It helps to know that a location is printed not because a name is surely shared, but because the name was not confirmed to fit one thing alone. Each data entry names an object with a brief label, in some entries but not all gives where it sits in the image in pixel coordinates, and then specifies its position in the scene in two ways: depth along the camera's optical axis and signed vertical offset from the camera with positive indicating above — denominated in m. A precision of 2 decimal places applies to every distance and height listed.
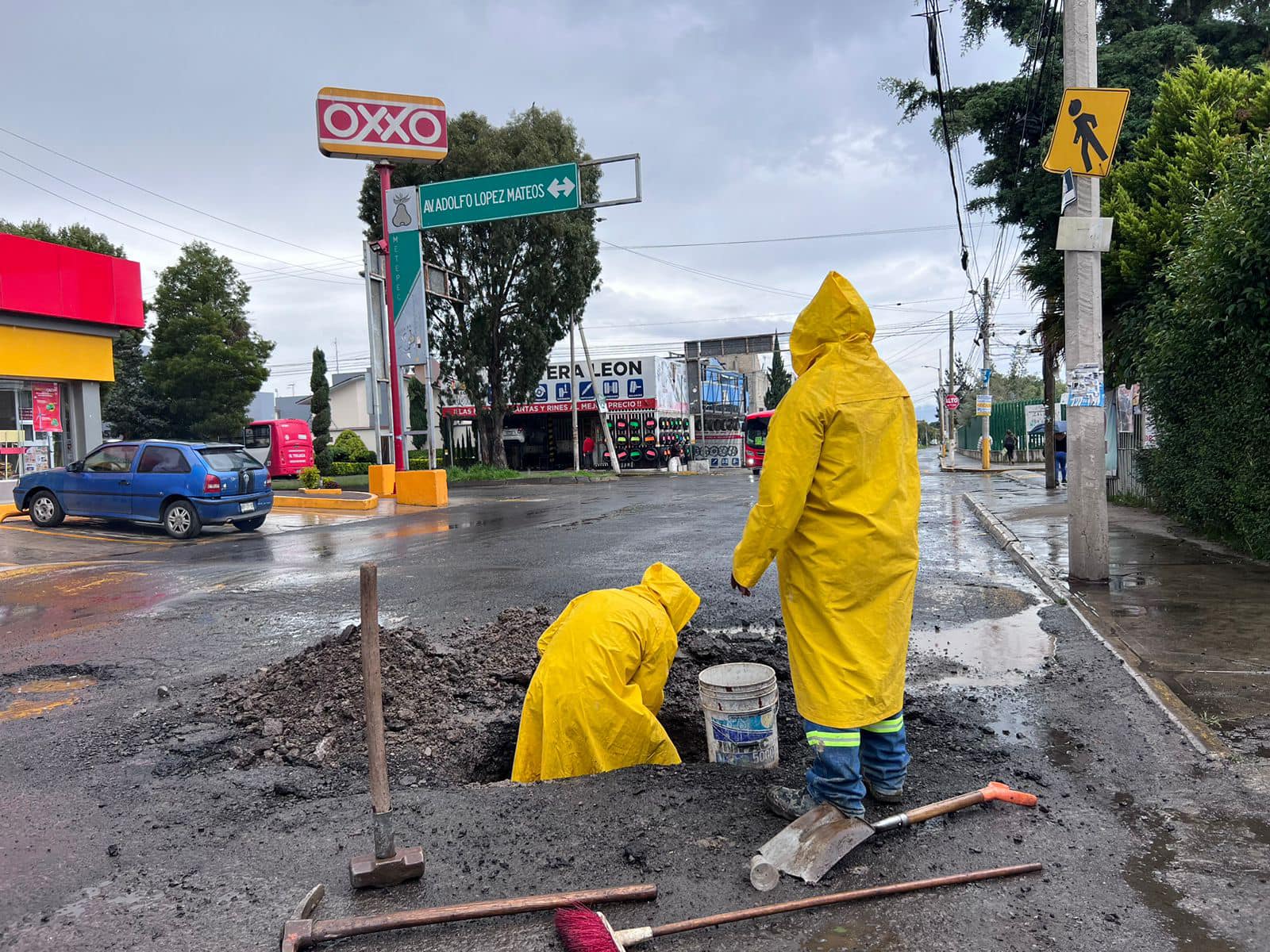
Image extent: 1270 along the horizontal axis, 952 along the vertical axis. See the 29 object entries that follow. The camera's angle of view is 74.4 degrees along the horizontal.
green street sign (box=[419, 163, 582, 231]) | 17.88 +5.46
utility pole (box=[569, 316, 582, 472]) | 35.72 +2.43
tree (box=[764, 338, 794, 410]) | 80.75 +5.63
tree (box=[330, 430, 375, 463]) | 36.16 +0.03
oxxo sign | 18.02 +7.17
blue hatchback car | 13.77 -0.49
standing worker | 3.13 -0.42
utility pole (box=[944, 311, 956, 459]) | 38.01 -0.29
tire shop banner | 40.25 +2.67
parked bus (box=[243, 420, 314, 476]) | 30.86 +0.31
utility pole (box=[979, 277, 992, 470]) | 31.95 +2.98
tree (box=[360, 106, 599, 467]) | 29.81 +6.72
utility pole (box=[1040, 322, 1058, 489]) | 20.20 +0.40
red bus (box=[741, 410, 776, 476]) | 38.69 +0.14
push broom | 2.44 -1.48
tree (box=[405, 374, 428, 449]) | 36.78 +2.11
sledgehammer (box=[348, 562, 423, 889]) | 2.88 -1.20
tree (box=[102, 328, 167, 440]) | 41.53 +2.51
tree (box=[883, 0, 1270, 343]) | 17.61 +7.85
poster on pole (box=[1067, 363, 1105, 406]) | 7.80 +0.39
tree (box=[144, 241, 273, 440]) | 41.31 +4.74
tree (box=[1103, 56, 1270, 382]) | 12.34 +3.86
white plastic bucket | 3.69 -1.23
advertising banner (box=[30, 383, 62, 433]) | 17.98 +1.16
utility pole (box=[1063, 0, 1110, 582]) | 7.82 +0.90
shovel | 2.86 -1.45
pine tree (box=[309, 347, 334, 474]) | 43.28 +2.77
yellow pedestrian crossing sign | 7.60 +2.74
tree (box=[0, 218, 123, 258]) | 39.38 +10.92
